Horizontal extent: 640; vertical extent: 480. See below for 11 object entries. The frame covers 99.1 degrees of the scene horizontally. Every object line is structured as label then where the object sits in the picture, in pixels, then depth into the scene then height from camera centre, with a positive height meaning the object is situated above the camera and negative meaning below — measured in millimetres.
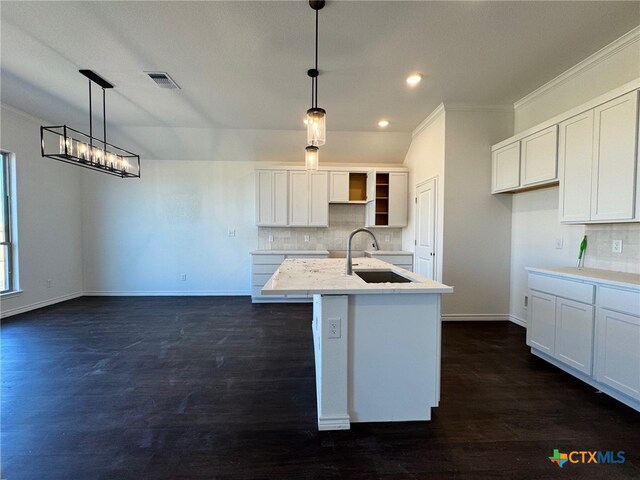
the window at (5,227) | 3799 +41
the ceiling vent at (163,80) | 2866 +1658
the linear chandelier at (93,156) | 2655 +818
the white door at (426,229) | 3917 +58
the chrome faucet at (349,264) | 2183 -259
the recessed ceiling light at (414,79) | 2891 +1672
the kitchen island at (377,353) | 1684 -760
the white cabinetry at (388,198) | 4938 +630
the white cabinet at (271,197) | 4953 +631
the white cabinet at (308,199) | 5016 +610
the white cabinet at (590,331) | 1850 -760
